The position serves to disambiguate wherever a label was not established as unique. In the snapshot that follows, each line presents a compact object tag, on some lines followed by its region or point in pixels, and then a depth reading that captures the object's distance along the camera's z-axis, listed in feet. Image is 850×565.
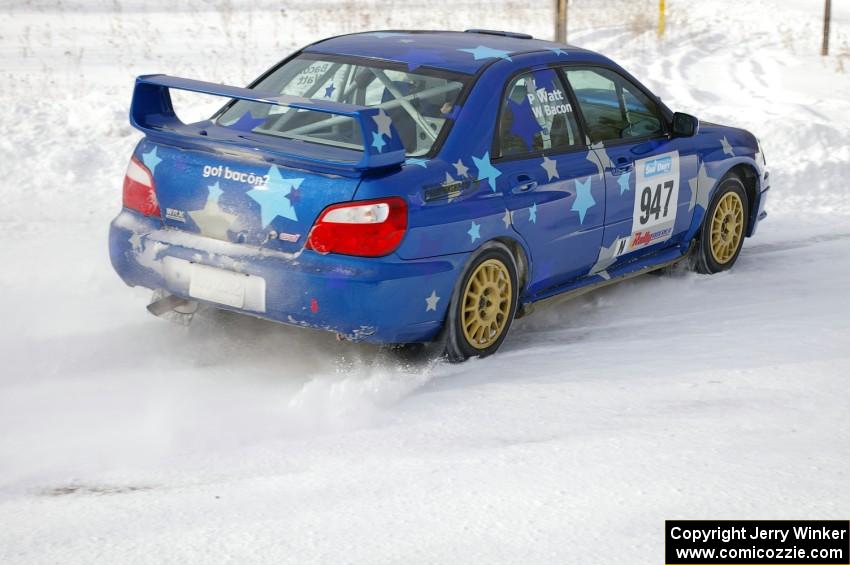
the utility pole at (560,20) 45.37
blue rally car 17.21
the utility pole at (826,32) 67.10
